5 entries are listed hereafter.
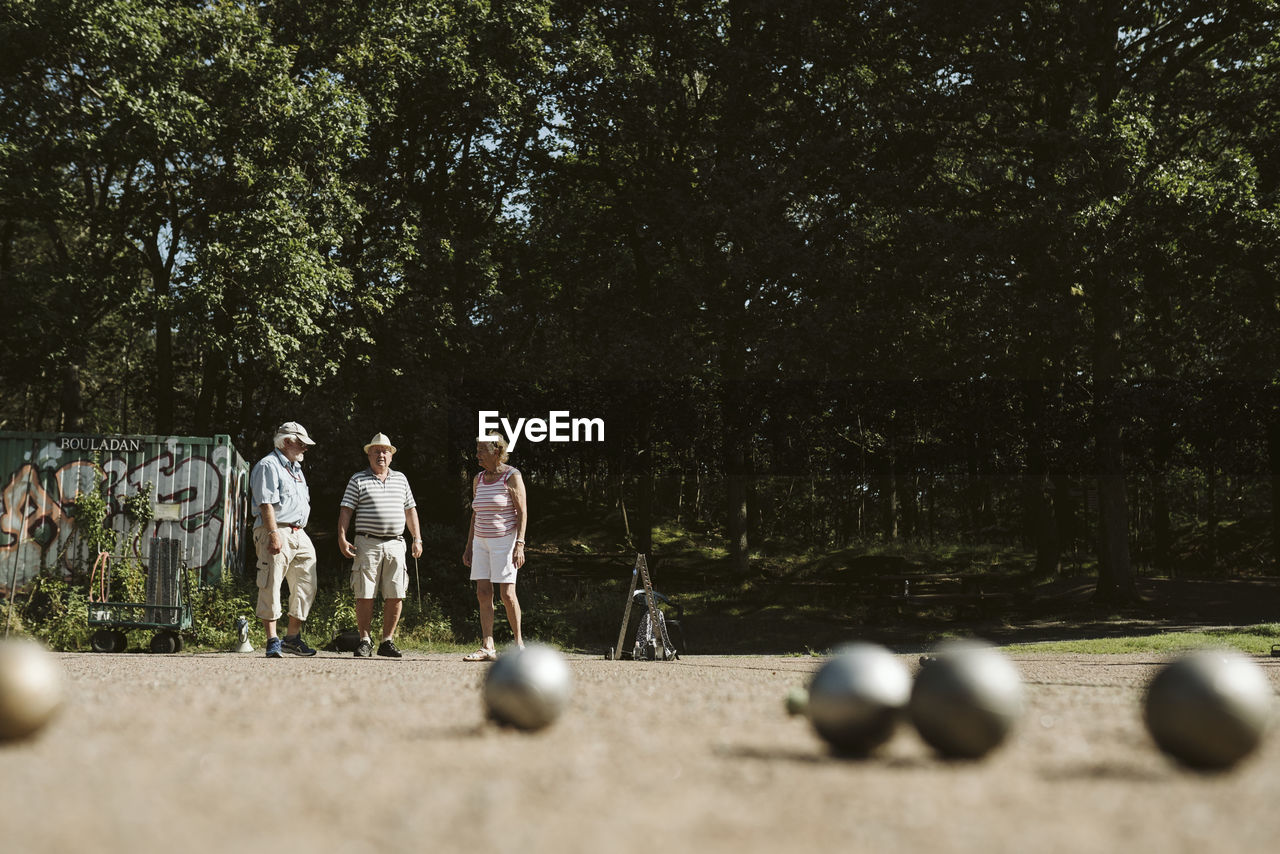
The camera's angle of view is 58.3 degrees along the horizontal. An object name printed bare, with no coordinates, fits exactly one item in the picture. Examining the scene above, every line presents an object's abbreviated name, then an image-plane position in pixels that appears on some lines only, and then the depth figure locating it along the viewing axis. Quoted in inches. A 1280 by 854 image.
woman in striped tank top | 423.8
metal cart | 551.2
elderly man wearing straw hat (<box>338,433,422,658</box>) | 445.1
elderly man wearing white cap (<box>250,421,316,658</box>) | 433.1
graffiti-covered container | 632.4
